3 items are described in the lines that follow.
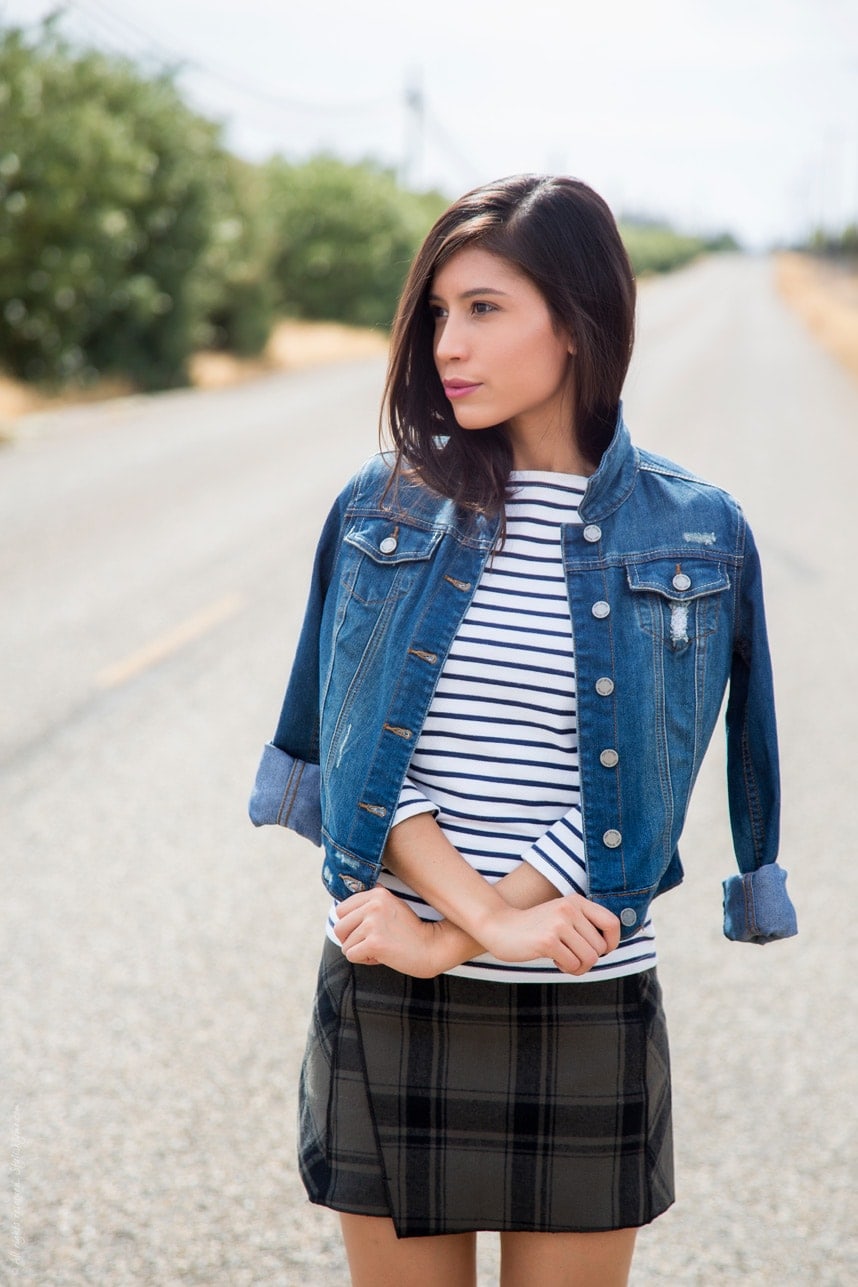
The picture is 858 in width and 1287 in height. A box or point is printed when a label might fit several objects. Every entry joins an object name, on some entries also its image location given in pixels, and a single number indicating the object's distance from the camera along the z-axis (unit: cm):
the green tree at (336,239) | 2977
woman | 163
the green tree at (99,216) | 1534
